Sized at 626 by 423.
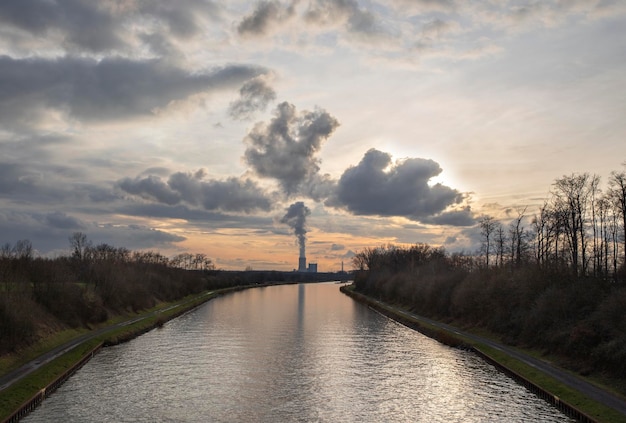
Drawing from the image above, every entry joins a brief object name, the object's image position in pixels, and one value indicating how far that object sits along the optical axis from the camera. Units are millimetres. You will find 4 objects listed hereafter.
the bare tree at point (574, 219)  67688
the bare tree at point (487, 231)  102862
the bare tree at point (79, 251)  151250
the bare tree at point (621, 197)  59500
